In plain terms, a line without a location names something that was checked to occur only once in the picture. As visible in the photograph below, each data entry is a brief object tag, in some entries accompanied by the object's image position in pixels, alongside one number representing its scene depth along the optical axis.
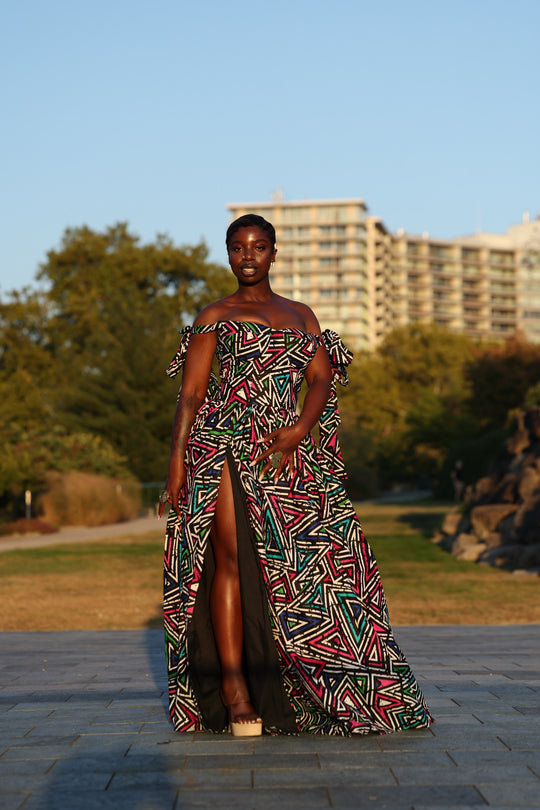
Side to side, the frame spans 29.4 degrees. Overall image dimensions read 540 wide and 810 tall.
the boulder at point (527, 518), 15.38
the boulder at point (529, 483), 16.77
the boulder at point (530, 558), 14.34
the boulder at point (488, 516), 17.22
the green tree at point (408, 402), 52.44
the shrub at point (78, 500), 26.31
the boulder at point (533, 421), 18.89
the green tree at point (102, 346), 36.50
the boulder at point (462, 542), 16.92
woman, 3.85
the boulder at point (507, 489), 17.77
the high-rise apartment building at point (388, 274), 127.31
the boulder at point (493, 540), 16.40
